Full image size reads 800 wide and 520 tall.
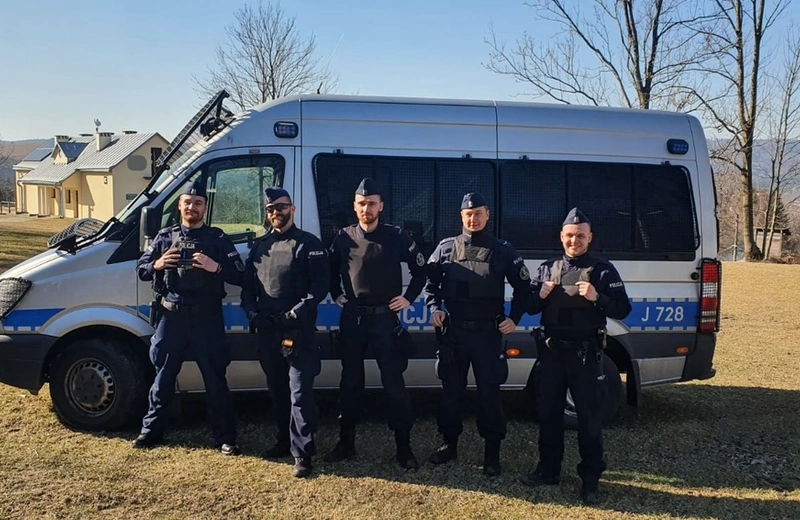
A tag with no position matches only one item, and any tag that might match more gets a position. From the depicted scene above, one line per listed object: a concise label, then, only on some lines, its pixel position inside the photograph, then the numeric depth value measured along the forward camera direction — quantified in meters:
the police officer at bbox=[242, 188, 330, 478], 4.38
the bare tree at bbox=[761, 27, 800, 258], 26.22
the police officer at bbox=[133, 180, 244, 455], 4.55
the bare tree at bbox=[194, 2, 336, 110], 20.98
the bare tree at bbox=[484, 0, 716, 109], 17.95
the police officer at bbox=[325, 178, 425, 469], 4.44
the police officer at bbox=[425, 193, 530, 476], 4.38
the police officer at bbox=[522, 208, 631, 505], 4.13
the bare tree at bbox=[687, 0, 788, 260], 23.03
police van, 4.95
